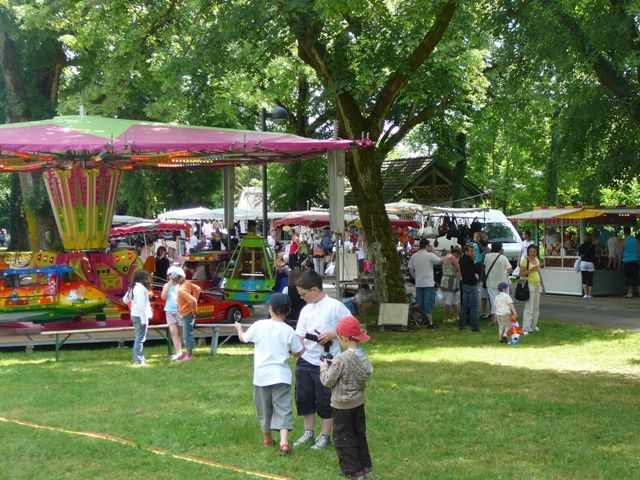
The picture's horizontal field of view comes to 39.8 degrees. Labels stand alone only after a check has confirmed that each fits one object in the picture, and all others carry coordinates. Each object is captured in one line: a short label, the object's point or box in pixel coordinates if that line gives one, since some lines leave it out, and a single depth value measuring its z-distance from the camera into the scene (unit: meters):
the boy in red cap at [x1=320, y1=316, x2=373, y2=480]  7.01
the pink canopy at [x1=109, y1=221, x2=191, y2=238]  32.69
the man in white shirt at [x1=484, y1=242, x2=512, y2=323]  17.95
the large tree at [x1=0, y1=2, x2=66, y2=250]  29.09
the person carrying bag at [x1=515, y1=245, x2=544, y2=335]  16.77
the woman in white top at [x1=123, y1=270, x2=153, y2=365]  13.42
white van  32.78
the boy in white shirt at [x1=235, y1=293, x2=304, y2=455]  7.90
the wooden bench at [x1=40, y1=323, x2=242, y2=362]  14.18
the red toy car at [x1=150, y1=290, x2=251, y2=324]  17.31
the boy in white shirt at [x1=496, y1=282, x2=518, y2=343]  15.61
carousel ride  15.84
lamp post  21.09
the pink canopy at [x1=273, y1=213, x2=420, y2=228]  29.53
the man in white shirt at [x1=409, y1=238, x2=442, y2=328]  17.97
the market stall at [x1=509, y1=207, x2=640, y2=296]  24.75
